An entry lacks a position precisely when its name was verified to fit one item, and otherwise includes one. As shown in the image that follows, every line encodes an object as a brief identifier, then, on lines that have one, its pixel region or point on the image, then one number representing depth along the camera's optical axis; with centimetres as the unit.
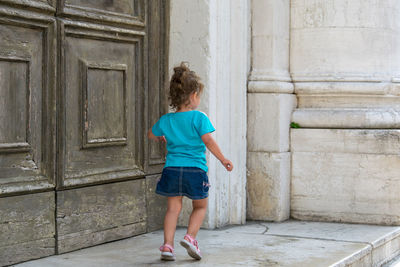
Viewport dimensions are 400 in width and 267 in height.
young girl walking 563
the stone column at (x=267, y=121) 791
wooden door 550
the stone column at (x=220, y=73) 723
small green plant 812
